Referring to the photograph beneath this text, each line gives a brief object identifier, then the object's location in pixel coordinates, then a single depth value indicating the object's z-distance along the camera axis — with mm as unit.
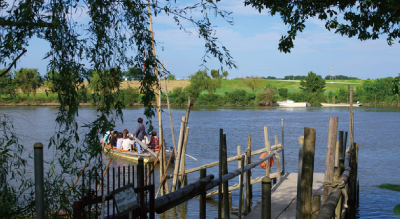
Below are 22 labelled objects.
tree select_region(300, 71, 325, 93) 94750
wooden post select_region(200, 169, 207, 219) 5371
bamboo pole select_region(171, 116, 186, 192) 9266
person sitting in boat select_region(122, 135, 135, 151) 18750
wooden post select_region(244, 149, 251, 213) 8780
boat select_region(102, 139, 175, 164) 17500
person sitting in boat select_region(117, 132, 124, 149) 19348
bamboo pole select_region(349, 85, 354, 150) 14055
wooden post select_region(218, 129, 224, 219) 6057
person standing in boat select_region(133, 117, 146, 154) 15731
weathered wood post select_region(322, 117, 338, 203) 5828
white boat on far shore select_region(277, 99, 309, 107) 88000
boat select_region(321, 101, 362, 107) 86219
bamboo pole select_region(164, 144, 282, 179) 10634
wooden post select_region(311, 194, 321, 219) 6266
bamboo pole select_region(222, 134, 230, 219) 6672
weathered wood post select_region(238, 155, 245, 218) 7254
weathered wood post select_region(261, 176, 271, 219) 4120
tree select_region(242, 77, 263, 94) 102000
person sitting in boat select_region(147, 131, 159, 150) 16452
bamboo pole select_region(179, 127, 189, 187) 9991
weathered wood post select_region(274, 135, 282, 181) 11277
